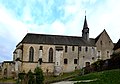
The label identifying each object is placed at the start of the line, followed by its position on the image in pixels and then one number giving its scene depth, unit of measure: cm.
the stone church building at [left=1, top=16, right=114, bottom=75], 2941
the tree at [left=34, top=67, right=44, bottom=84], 1216
